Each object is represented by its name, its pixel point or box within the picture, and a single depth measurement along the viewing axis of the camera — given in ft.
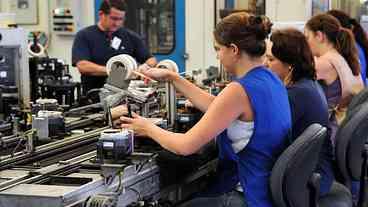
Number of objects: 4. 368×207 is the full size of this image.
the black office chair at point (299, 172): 6.58
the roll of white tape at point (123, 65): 8.10
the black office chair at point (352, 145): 8.55
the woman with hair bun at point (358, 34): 12.30
